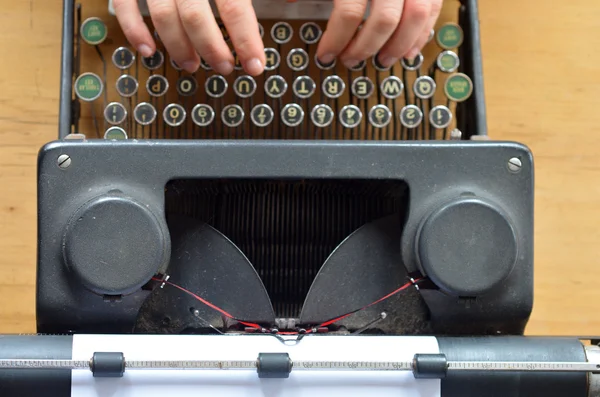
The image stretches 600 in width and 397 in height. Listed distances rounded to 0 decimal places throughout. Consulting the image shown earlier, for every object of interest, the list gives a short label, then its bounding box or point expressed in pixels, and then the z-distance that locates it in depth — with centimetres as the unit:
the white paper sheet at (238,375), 82
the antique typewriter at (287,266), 82
